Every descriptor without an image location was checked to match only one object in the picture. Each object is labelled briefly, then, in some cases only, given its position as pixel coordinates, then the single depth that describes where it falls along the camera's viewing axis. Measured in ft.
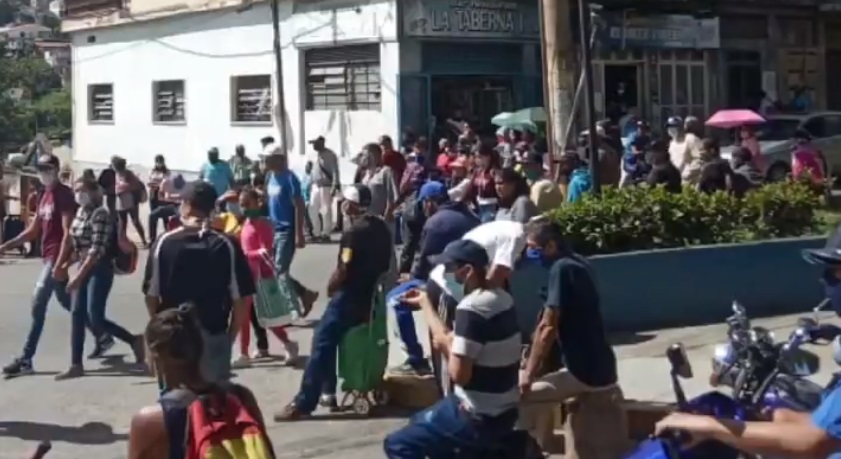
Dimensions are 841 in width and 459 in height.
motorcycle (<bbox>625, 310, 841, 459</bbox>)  15.21
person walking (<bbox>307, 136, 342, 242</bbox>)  70.28
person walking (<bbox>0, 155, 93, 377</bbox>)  36.78
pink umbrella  74.19
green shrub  40.70
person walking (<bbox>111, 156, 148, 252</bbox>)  65.07
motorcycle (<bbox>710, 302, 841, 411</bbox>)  16.10
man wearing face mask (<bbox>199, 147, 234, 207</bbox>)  64.75
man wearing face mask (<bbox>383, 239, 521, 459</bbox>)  19.63
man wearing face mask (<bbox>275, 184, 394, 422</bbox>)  30.42
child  36.86
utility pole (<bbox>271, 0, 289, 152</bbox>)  87.38
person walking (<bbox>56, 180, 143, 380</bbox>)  35.78
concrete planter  40.16
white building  84.84
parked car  81.05
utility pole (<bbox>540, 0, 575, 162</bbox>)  62.90
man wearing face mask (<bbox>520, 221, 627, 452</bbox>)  23.22
